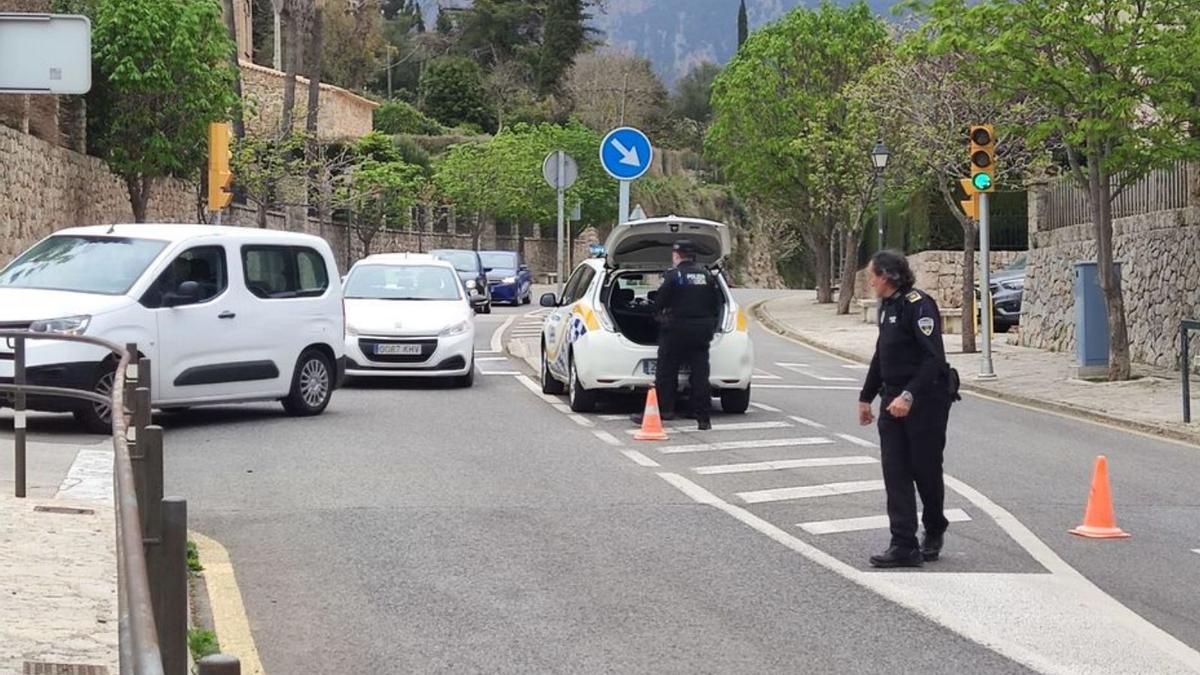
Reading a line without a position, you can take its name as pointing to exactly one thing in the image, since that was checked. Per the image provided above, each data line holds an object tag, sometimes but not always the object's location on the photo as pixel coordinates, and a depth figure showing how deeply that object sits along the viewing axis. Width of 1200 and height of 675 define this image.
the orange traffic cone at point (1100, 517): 9.65
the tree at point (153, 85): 31.55
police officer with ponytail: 8.82
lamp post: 33.44
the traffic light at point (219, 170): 23.20
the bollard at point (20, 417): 10.14
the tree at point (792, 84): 43.12
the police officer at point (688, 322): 14.87
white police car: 16.05
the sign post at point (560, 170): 24.20
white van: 13.45
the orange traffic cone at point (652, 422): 14.26
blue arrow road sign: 19.83
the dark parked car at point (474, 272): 39.34
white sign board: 9.54
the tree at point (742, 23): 103.61
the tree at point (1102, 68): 18.88
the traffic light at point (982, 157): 21.59
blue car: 45.88
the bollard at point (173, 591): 3.93
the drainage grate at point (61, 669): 6.08
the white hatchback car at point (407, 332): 19.31
